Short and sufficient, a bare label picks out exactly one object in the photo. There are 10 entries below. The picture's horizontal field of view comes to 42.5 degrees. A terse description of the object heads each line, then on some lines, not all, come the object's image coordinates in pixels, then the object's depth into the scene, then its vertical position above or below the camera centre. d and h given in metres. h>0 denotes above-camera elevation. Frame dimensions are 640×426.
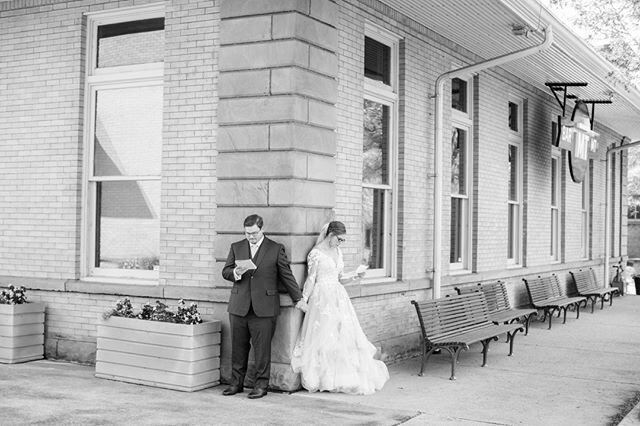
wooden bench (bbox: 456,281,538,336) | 12.75 -1.05
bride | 8.62 -1.03
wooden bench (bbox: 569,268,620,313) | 18.58 -1.04
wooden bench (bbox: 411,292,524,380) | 9.77 -1.11
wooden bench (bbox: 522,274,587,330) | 15.18 -1.07
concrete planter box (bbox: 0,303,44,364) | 9.92 -1.20
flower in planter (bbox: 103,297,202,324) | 8.71 -0.83
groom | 8.37 -0.61
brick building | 8.87 +1.16
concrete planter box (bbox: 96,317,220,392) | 8.51 -1.24
